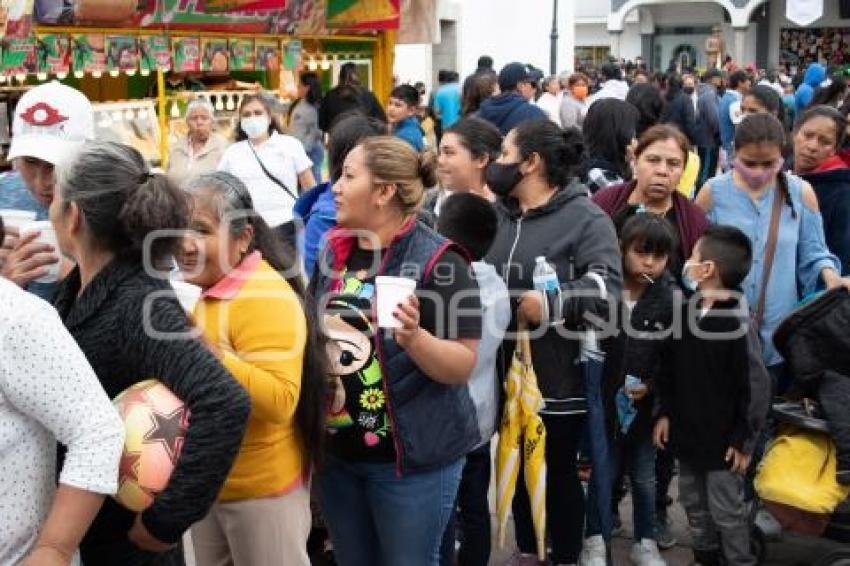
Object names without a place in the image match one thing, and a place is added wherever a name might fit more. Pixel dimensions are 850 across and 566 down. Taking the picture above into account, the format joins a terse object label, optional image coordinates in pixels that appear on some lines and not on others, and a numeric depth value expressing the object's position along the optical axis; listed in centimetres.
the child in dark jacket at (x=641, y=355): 378
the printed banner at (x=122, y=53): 762
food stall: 700
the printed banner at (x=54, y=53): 700
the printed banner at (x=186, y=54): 828
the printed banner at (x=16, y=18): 611
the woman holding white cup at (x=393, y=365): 276
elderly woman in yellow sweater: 250
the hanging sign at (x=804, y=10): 2885
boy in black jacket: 365
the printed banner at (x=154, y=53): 793
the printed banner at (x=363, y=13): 1006
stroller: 349
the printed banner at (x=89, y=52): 733
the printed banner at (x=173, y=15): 707
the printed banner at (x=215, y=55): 860
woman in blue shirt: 406
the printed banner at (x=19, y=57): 661
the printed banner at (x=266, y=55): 927
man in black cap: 736
